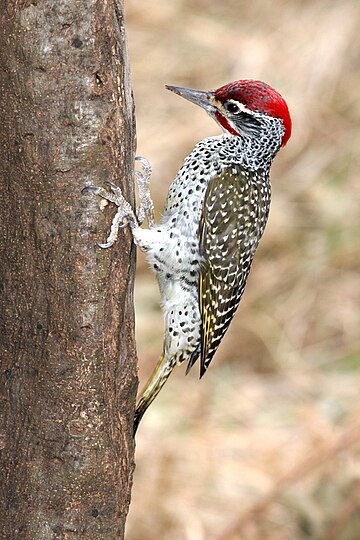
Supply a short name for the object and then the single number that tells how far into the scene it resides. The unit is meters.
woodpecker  6.27
